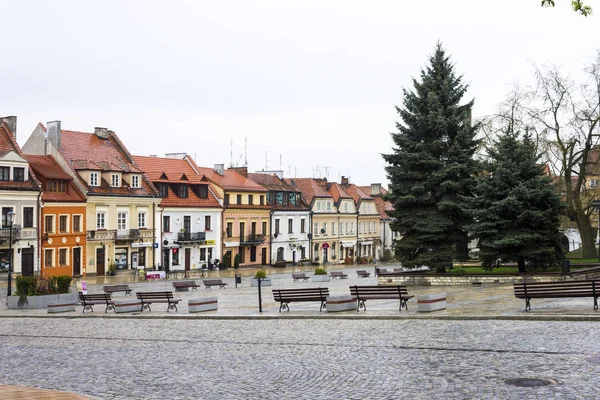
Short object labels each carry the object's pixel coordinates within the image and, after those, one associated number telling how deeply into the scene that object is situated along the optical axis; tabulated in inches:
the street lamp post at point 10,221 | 1358.1
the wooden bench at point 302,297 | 971.3
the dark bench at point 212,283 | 1674.5
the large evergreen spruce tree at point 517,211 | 1314.0
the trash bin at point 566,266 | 1256.0
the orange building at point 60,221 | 1996.8
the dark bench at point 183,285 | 1615.4
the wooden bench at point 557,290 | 796.7
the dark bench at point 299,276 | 1875.0
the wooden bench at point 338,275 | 1923.0
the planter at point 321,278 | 1856.5
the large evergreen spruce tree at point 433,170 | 1454.2
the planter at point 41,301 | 1245.1
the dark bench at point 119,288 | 1510.8
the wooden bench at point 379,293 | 924.0
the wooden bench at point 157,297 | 1096.8
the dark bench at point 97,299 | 1163.9
